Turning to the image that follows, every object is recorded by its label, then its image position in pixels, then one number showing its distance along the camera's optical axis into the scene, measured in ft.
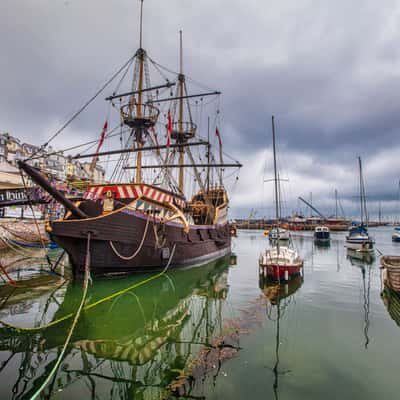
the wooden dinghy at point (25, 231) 84.23
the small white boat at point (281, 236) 159.27
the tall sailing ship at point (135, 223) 39.55
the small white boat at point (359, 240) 98.99
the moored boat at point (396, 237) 161.89
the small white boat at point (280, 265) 46.94
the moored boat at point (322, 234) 168.04
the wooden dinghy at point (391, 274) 36.56
